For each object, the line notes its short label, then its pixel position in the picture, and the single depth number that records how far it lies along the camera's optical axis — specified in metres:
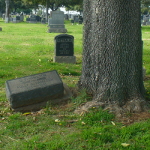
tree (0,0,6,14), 68.24
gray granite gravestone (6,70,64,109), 5.36
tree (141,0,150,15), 61.78
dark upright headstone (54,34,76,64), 11.30
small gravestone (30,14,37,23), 46.25
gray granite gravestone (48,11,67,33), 24.08
